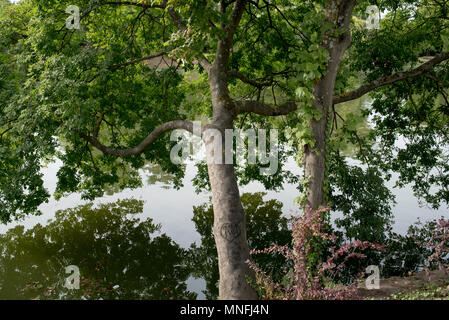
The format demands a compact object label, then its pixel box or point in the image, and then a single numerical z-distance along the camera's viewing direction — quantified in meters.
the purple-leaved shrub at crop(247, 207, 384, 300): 4.89
